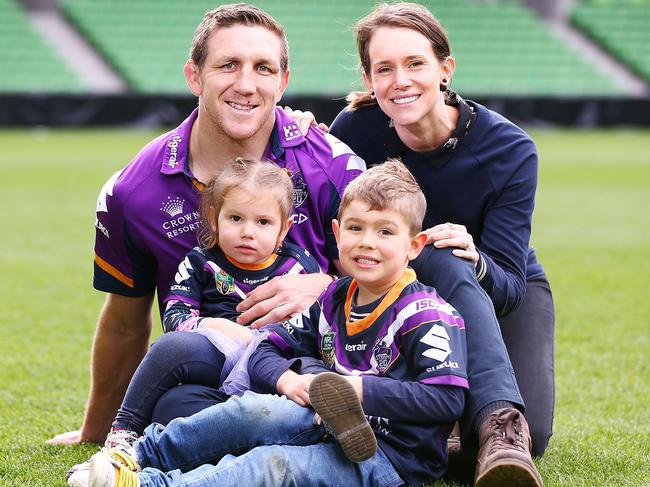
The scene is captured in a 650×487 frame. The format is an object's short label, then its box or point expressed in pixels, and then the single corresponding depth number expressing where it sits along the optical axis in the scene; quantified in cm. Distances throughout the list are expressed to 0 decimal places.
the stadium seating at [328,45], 2384
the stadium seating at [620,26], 2688
